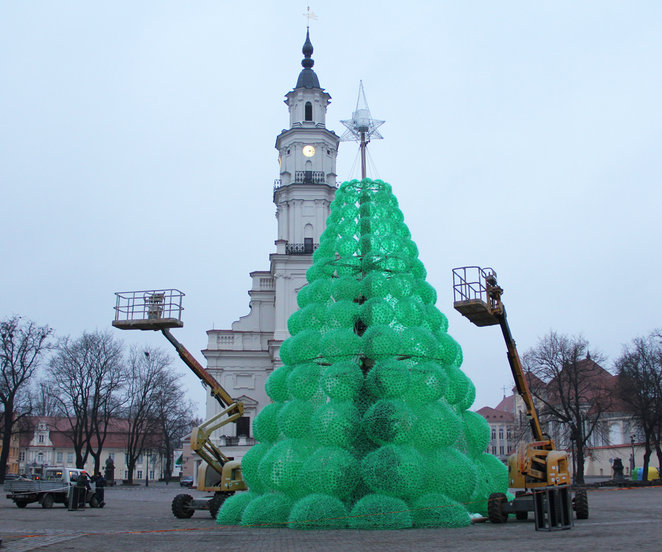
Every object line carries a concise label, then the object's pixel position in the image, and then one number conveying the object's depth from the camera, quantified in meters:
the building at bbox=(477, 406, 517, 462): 121.38
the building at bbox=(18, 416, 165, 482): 95.38
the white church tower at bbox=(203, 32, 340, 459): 50.72
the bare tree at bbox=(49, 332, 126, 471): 50.41
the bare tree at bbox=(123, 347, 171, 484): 56.19
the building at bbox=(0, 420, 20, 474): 91.69
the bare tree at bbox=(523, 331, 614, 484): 43.28
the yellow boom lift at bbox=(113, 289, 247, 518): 21.27
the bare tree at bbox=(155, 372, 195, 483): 59.78
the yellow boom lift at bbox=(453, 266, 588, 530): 14.98
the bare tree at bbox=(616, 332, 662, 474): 41.12
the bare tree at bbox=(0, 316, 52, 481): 47.16
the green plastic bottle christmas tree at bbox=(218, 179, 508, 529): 14.77
